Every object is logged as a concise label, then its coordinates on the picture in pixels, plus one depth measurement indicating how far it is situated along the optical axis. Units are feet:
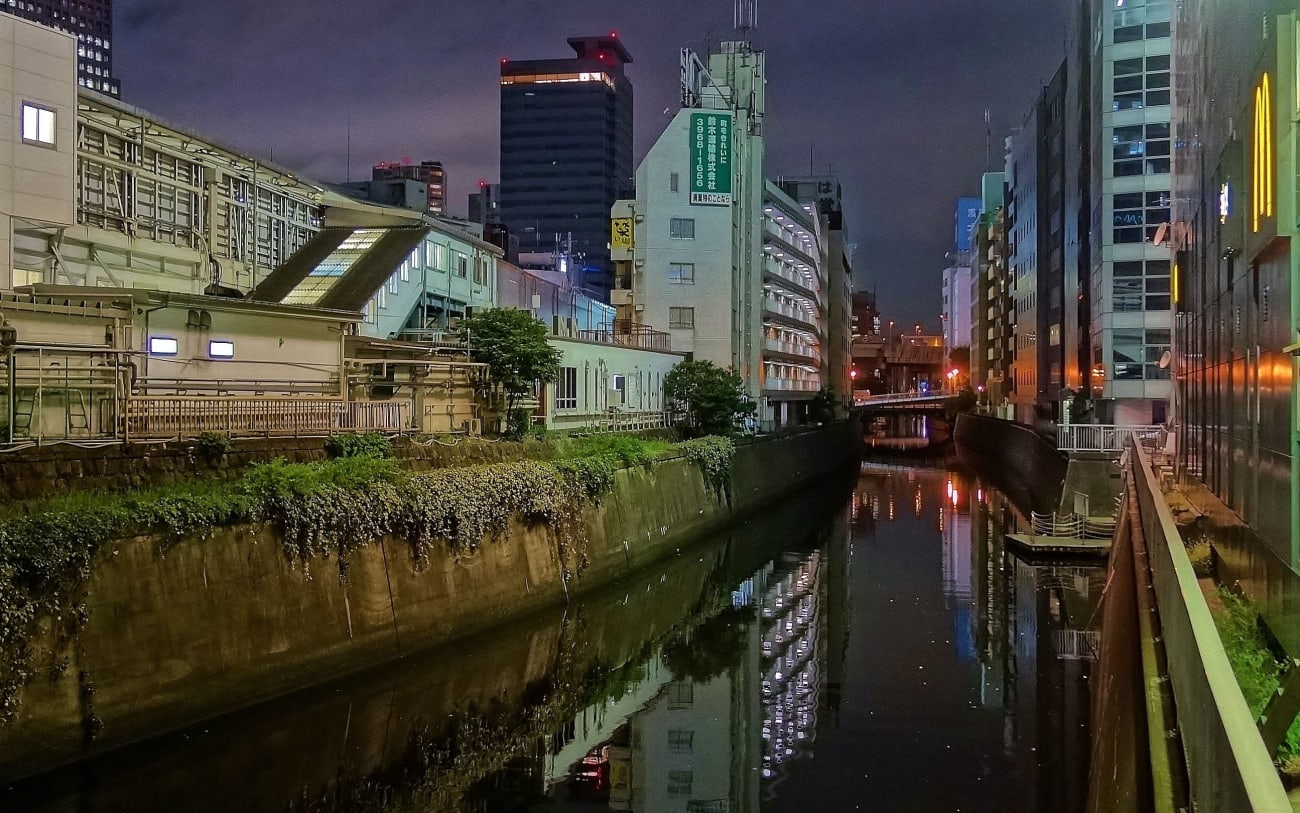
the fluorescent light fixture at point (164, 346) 67.51
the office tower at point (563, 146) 590.14
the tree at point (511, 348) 99.30
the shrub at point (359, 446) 67.87
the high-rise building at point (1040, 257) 221.05
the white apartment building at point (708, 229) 183.01
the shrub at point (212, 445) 57.26
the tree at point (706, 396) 154.61
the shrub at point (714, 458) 129.29
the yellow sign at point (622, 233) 191.31
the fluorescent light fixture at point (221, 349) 72.13
